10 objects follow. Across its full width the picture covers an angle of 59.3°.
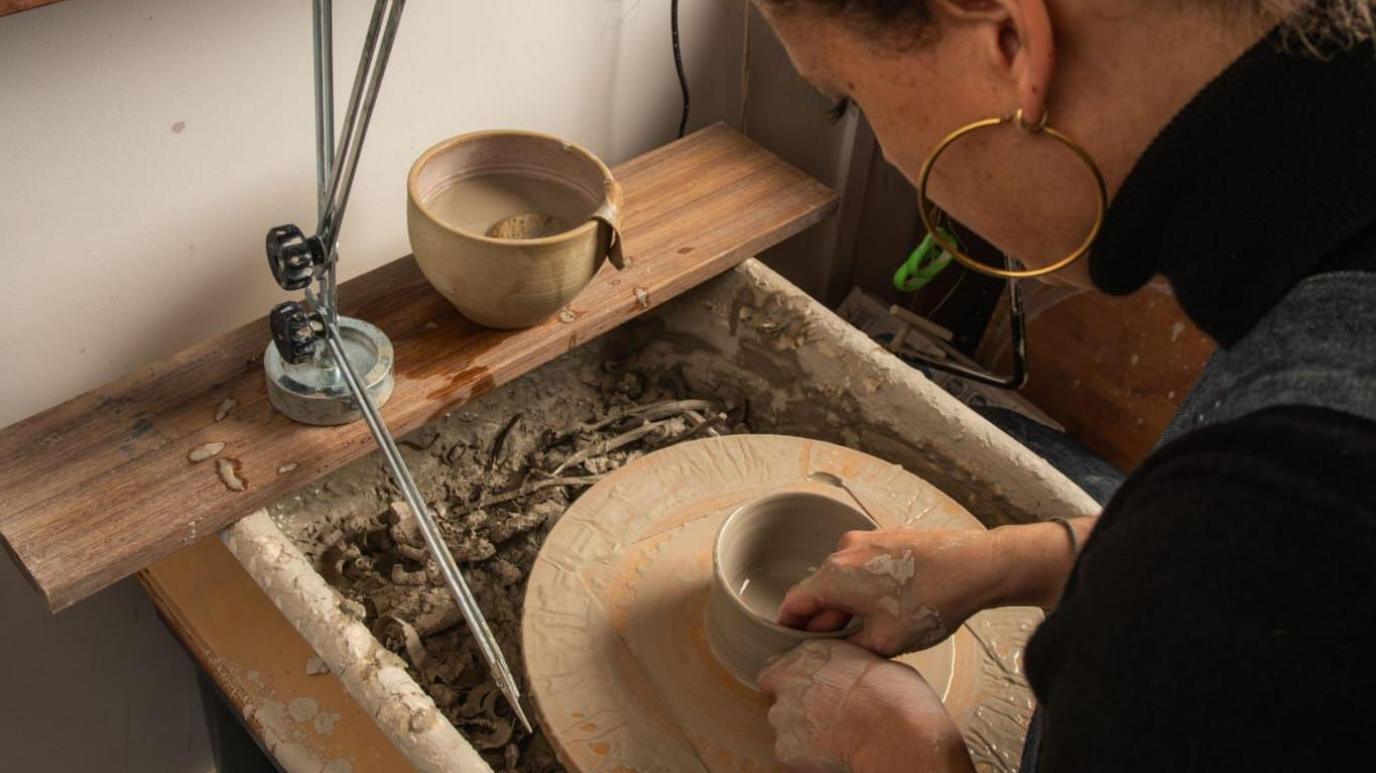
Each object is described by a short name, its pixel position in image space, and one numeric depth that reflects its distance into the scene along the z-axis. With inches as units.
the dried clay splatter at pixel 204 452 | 53.8
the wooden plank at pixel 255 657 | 51.9
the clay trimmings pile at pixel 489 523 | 58.9
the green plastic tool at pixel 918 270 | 71.6
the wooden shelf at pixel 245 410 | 50.3
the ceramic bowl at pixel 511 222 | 56.1
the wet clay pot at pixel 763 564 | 49.5
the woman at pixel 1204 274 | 24.6
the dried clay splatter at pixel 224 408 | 55.9
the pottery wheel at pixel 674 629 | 51.1
